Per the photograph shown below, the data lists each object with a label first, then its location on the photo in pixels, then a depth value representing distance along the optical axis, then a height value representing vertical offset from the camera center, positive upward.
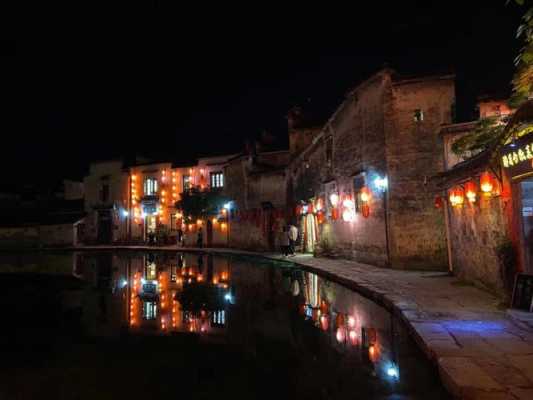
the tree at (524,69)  5.03 +2.19
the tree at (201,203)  34.56 +2.95
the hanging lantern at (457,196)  10.90 +0.90
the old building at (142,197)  37.94 +4.35
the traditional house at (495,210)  7.45 +0.41
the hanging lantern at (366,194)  15.90 +1.50
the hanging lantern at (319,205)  21.72 +1.54
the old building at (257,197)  27.89 +2.94
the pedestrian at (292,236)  22.20 -0.19
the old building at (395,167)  14.36 +2.47
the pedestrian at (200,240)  34.35 -0.38
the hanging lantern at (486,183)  8.77 +1.00
